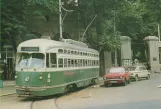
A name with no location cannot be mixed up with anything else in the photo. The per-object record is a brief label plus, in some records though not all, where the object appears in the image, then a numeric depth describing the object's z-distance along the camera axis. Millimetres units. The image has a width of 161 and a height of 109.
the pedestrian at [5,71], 40097
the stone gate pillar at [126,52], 51688
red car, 31188
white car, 37531
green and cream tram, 21031
